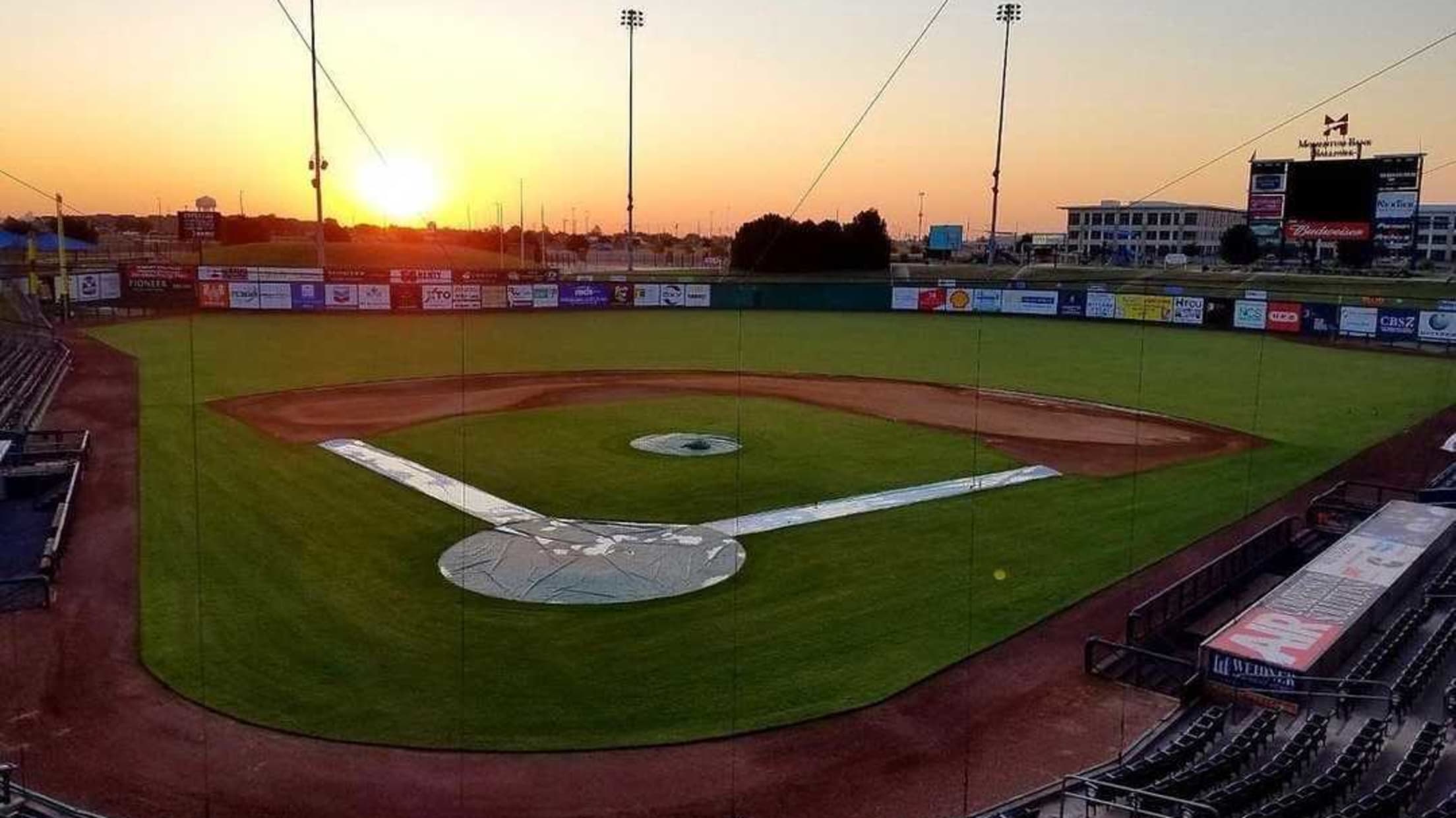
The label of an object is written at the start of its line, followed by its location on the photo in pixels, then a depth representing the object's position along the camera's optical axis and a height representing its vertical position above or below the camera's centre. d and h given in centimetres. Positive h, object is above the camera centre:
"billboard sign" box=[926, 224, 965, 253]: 9829 +535
